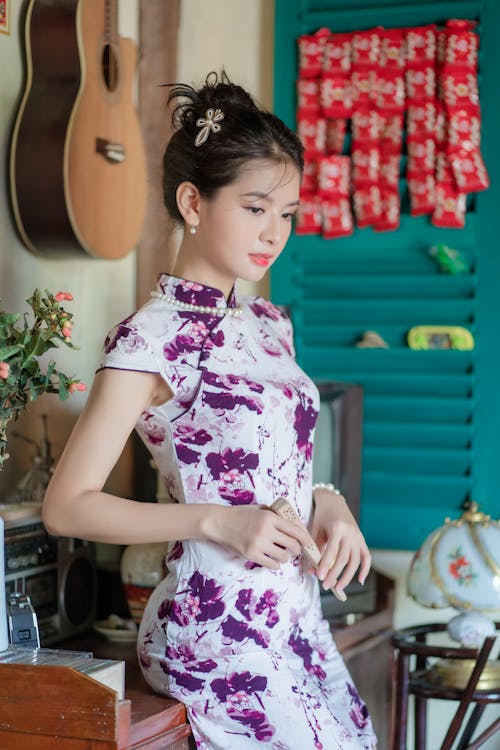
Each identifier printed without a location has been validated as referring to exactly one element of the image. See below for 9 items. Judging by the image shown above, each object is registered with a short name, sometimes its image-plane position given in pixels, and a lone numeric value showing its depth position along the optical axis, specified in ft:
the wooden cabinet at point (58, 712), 4.42
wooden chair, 7.53
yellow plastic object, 9.43
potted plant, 4.91
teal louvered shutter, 9.41
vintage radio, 6.20
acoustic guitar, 7.06
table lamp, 7.79
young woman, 4.81
